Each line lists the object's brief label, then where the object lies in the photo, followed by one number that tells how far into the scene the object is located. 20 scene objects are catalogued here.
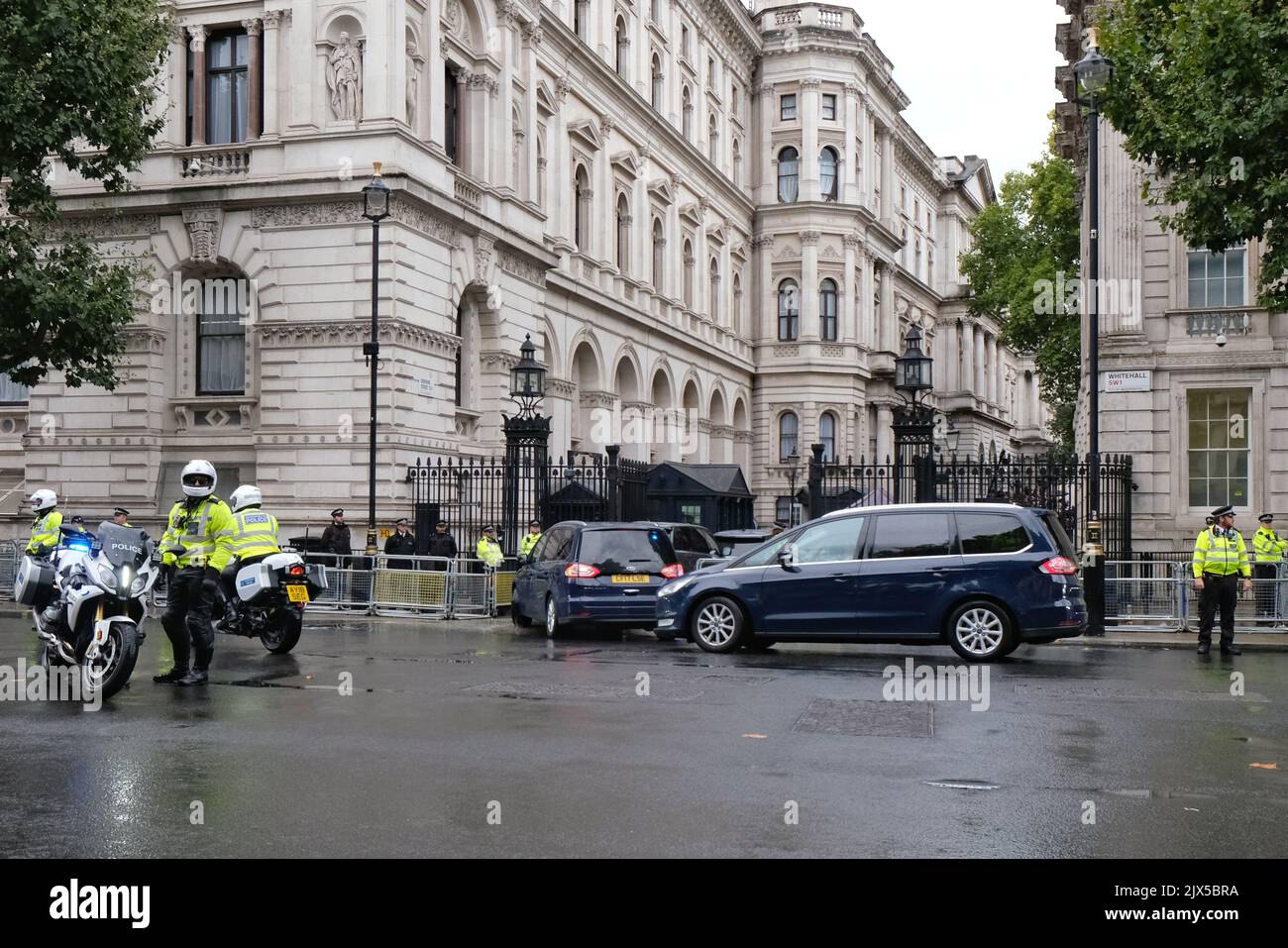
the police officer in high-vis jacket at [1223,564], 16.86
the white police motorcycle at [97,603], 11.43
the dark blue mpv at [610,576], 18.84
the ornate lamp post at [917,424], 25.64
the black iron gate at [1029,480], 24.41
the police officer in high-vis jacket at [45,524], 14.32
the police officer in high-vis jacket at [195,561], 12.47
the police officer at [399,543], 25.98
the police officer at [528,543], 24.55
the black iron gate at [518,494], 26.62
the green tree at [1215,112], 17.17
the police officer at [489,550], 24.77
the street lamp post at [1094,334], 18.31
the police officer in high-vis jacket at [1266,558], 20.30
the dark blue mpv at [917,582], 15.37
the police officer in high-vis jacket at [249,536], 14.72
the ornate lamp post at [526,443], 27.00
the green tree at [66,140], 22.19
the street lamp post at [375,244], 24.86
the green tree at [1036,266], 50.06
